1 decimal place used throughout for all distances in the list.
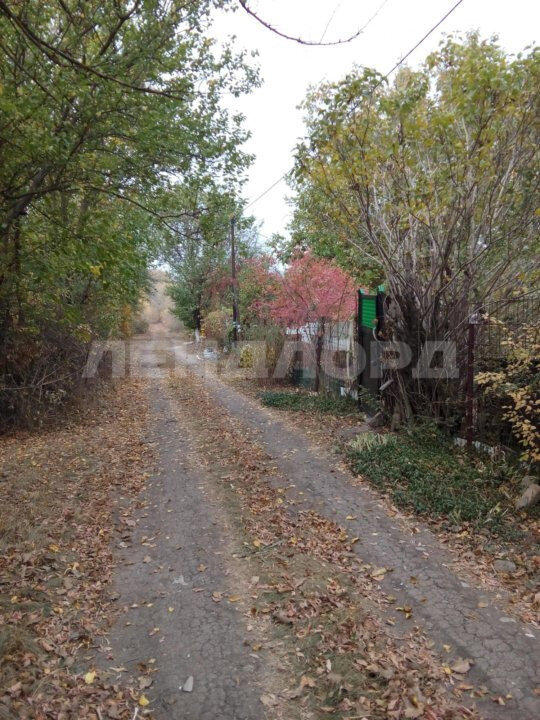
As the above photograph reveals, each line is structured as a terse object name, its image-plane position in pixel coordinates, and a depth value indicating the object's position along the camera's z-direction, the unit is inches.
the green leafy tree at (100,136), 197.6
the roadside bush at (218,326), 919.8
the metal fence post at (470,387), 247.9
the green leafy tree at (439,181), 222.4
